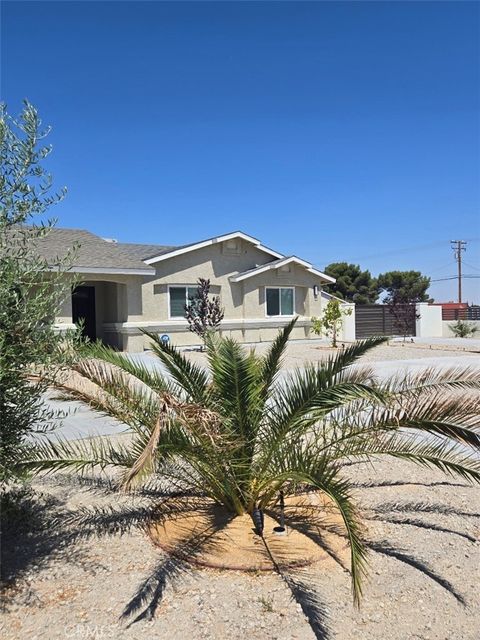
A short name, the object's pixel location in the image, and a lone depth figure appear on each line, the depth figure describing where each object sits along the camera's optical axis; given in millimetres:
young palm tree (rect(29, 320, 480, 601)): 4199
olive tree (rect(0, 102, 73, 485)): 3377
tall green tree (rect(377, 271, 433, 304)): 54938
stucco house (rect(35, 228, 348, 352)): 18922
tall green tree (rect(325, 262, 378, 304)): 52719
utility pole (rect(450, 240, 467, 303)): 60469
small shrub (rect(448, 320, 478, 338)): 29562
